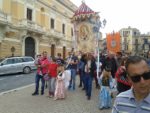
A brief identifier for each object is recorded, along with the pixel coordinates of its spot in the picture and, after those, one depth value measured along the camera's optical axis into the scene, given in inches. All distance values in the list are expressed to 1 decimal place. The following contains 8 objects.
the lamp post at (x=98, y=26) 259.2
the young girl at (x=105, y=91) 135.2
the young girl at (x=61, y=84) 167.7
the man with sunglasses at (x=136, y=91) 32.9
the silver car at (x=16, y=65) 355.9
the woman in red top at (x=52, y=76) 173.8
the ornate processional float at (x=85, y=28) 285.3
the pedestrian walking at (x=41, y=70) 179.5
